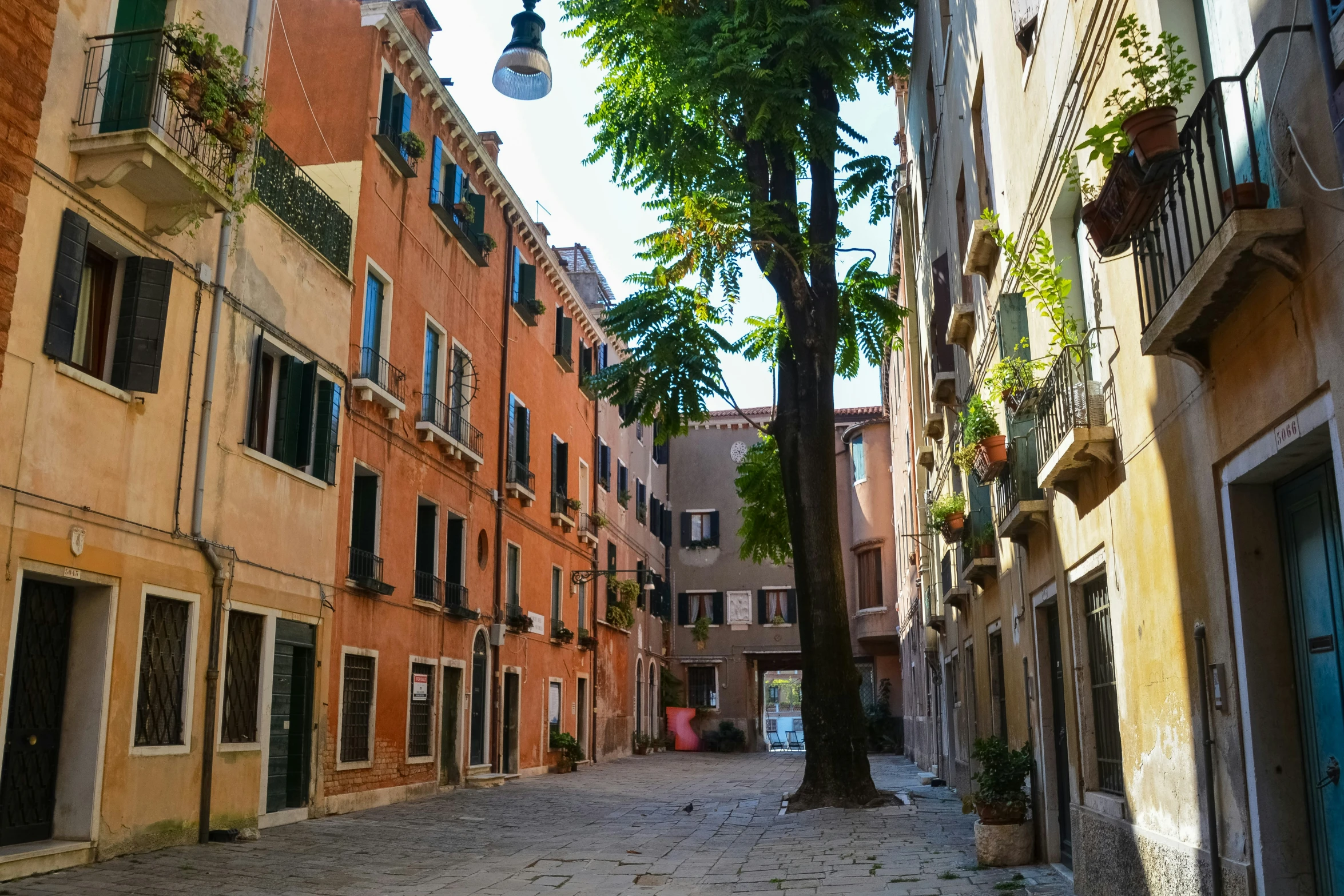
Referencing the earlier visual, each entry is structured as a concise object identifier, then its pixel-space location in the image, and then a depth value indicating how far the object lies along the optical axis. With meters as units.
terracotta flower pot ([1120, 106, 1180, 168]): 4.91
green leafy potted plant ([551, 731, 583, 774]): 24.20
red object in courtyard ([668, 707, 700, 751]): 37.88
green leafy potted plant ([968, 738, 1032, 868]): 9.20
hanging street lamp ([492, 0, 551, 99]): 8.66
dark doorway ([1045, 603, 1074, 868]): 9.30
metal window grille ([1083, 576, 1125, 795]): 7.49
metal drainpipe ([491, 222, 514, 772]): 20.72
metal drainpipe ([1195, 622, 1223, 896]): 5.06
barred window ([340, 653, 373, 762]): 14.78
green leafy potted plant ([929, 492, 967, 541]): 14.05
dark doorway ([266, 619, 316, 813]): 12.82
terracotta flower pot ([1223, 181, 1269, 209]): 4.04
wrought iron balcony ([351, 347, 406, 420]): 15.25
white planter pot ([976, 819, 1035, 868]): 9.18
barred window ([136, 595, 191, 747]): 10.38
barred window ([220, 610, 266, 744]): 11.90
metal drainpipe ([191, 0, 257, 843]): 11.07
